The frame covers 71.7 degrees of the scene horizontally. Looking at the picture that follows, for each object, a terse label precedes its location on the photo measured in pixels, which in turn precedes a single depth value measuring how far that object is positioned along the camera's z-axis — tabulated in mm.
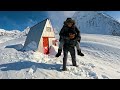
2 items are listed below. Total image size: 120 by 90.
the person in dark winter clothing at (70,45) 1448
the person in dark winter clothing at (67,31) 1413
